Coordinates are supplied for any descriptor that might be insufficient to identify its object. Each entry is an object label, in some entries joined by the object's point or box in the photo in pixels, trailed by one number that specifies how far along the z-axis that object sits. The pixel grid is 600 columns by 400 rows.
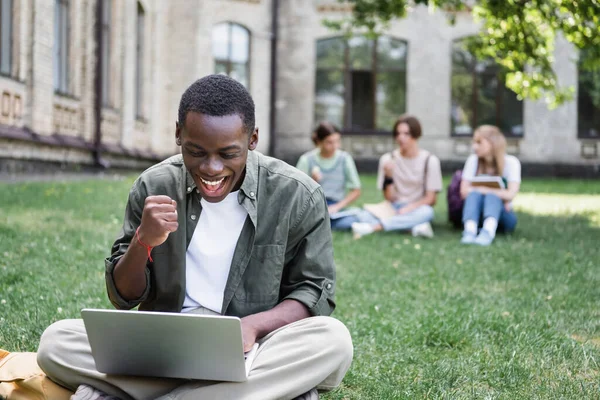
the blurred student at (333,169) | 10.53
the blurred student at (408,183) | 10.22
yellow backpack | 3.28
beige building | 24.95
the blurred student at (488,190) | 9.73
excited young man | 3.11
